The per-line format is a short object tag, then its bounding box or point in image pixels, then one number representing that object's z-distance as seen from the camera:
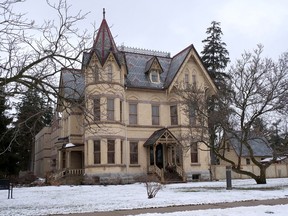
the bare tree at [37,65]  12.43
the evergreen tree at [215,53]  53.12
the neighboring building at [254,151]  50.62
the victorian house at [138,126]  34.22
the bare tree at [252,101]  24.86
